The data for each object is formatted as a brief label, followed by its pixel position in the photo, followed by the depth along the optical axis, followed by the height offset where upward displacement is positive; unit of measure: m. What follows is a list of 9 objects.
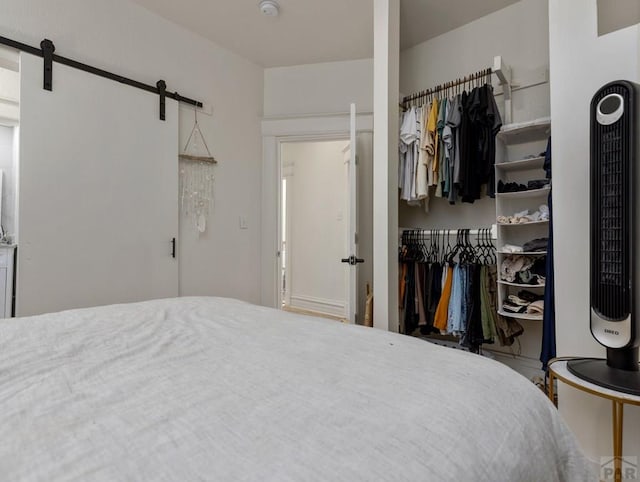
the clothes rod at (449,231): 2.39 +0.08
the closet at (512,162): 2.25 +0.49
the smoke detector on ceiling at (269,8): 2.59 +1.63
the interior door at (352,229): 2.49 +0.09
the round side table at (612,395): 1.22 -0.49
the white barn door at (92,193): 2.18 +0.31
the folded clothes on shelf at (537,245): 2.18 -0.01
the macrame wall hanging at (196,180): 2.97 +0.49
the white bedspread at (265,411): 0.48 -0.27
